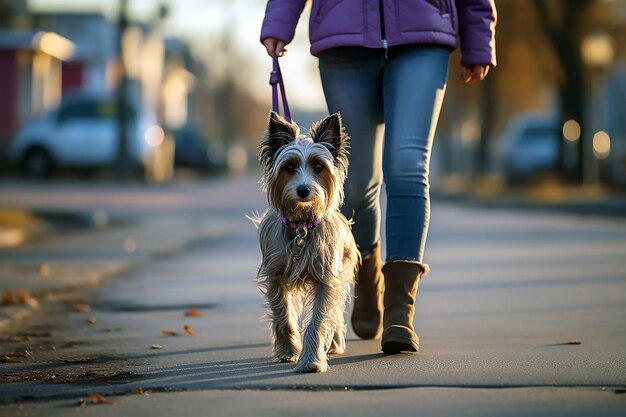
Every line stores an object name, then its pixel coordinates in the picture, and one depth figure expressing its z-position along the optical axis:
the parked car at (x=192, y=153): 86.94
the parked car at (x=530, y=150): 63.69
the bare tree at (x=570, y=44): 54.81
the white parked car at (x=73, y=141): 64.69
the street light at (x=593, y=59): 55.54
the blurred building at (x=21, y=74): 83.50
